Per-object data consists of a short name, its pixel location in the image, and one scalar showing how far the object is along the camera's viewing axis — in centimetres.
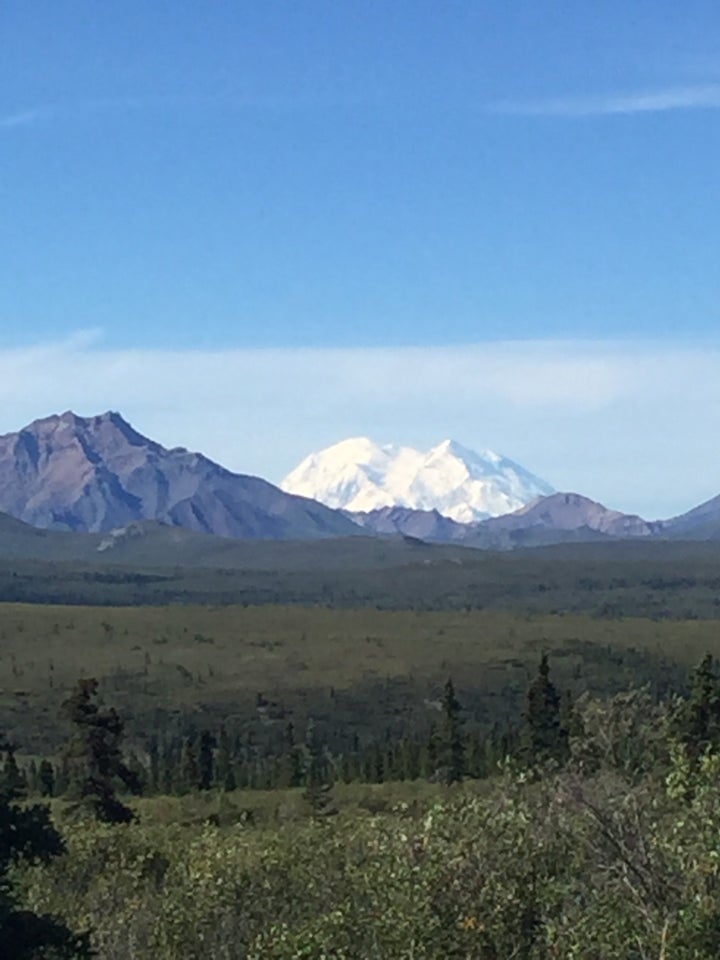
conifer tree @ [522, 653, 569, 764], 11175
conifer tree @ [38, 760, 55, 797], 12594
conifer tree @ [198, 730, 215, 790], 13312
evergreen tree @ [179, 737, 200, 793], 12706
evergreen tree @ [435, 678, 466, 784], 12095
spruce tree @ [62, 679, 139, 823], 7669
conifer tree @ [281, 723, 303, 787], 13188
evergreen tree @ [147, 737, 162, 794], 12966
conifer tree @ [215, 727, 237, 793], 12639
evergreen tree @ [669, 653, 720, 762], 9019
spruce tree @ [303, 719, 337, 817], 9682
